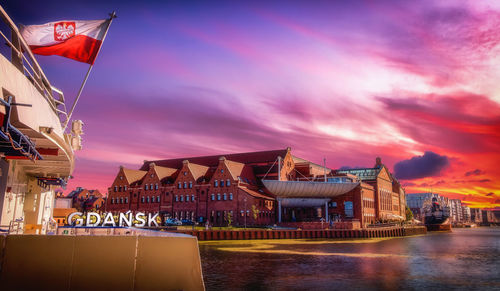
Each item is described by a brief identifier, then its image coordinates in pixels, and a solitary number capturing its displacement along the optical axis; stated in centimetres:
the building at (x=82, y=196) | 13212
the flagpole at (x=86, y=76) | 2186
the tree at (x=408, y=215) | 15485
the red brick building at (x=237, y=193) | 8831
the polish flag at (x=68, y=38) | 1991
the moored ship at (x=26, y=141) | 1543
